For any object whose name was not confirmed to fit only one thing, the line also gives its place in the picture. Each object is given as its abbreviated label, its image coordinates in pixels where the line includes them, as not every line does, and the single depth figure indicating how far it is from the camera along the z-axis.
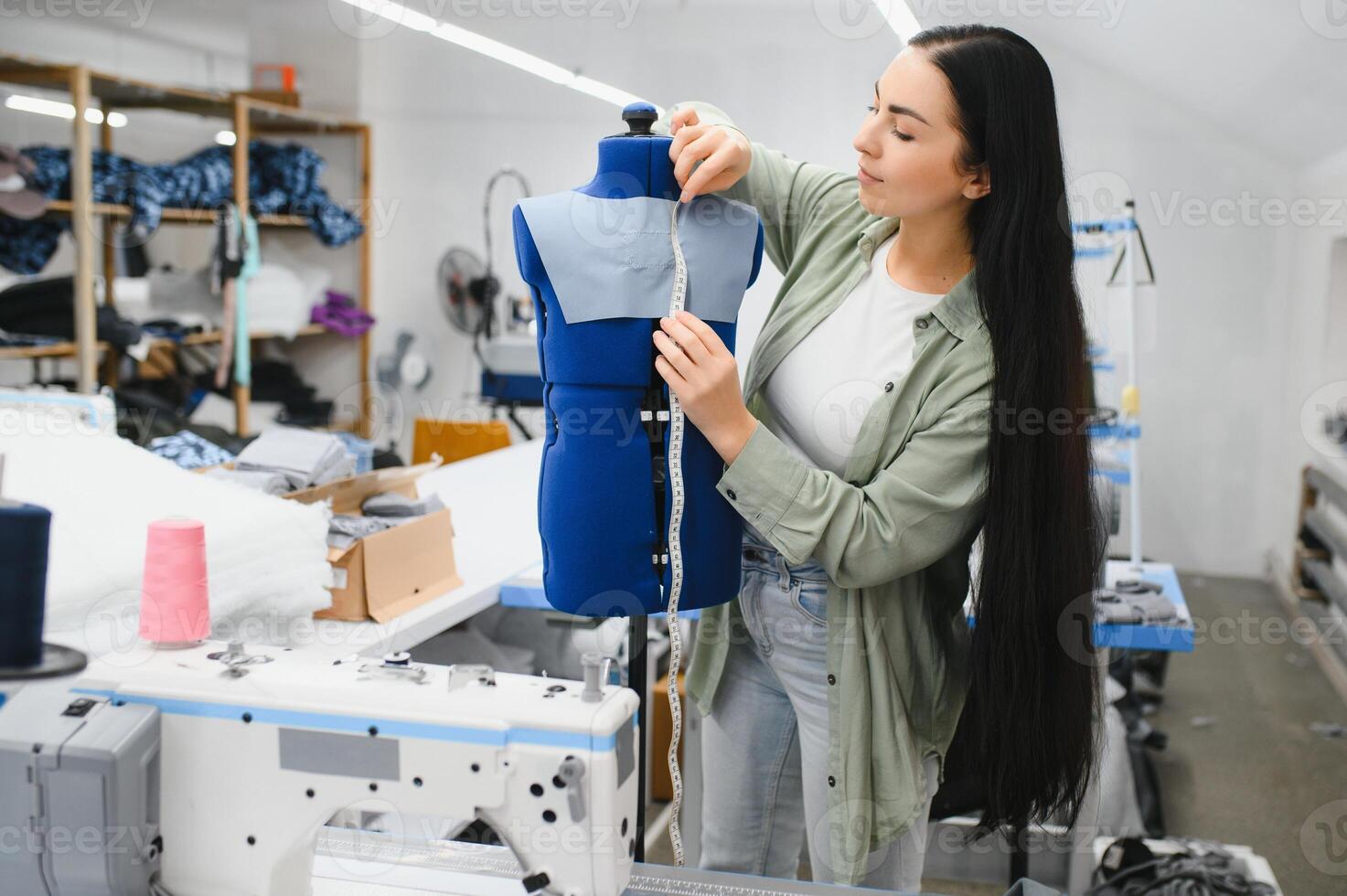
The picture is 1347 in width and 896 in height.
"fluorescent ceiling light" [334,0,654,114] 5.39
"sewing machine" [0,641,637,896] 0.99
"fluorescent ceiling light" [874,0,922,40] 4.42
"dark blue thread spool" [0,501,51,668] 0.72
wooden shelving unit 3.92
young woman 1.22
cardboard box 1.87
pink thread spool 1.30
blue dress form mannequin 1.25
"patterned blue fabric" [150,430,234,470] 2.17
